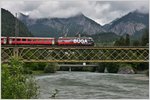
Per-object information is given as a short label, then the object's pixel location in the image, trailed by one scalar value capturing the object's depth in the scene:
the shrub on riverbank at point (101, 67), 75.57
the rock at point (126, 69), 70.00
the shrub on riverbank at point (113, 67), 73.36
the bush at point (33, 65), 63.85
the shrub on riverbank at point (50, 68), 68.89
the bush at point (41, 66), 71.82
